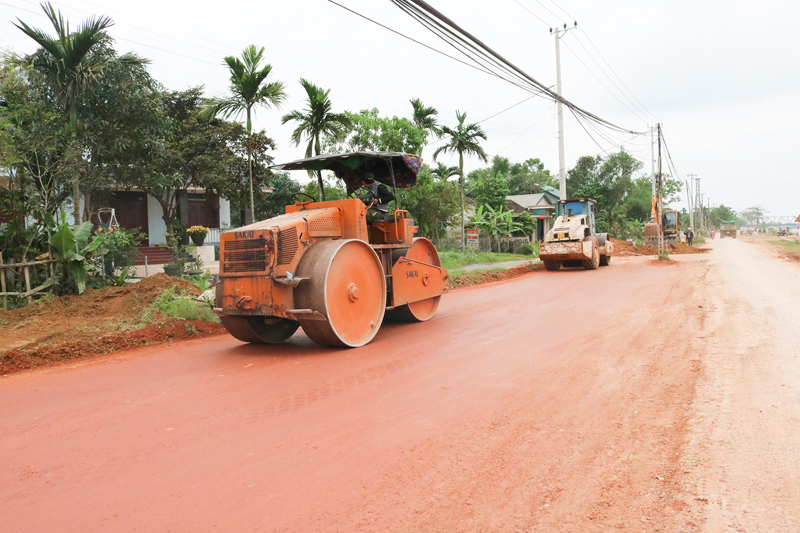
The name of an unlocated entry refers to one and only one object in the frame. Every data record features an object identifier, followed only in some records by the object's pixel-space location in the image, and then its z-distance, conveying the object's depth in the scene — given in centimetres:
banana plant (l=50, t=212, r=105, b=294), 1090
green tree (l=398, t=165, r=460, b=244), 2617
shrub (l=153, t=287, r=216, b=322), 998
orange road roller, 703
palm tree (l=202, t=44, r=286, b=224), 1516
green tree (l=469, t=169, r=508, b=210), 4078
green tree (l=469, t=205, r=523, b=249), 3259
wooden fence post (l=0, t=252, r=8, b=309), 1036
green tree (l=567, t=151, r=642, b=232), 5594
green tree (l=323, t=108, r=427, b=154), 2323
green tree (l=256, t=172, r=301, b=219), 3110
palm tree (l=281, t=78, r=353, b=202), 1753
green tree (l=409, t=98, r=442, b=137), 2589
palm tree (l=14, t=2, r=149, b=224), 1240
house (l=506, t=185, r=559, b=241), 4728
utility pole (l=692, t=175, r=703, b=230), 9292
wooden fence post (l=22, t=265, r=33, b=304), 1064
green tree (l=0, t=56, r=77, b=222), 1204
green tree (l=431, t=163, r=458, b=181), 3065
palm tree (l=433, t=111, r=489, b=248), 2725
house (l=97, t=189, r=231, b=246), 2266
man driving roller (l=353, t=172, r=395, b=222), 874
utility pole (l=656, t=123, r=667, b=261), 2475
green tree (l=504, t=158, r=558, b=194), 6656
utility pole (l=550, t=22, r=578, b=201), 2722
